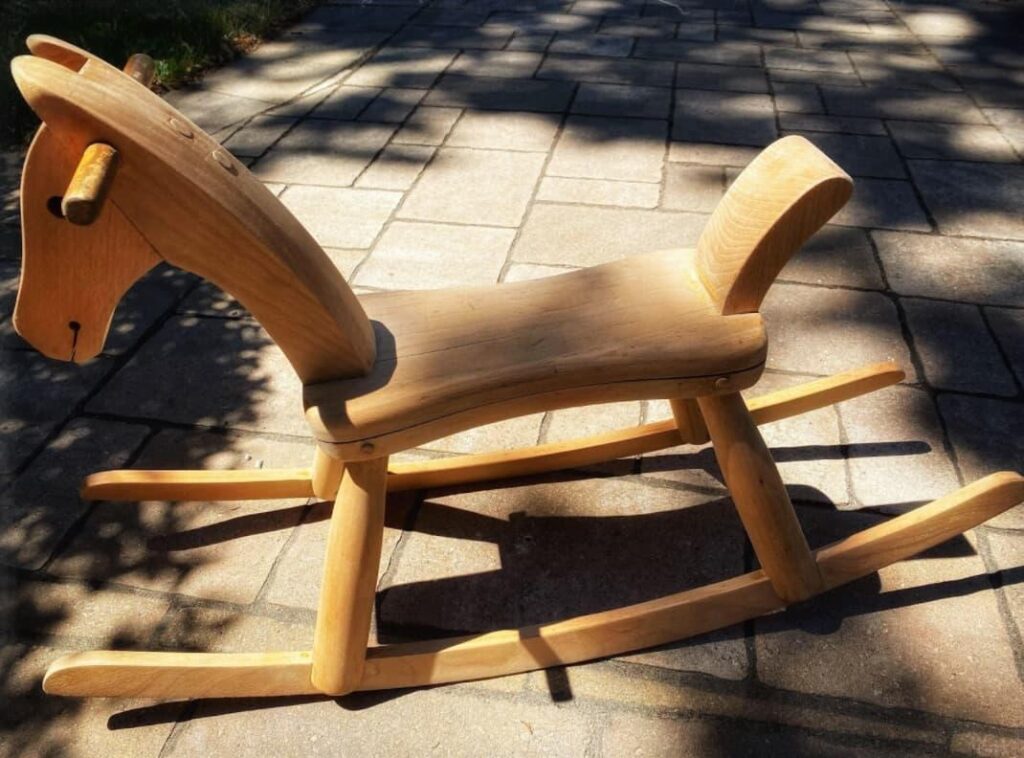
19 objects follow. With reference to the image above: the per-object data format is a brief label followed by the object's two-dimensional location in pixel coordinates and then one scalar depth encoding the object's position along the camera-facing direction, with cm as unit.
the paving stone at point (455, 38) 406
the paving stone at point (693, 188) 275
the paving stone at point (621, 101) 338
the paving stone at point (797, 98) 340
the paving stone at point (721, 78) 359
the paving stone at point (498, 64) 374
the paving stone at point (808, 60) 378
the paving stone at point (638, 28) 419
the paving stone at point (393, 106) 337
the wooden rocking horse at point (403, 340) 99
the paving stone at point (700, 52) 388
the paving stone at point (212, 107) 334
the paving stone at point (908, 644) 137
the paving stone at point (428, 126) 319
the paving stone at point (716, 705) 133
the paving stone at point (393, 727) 132
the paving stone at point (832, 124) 322
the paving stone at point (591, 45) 396
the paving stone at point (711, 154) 300
